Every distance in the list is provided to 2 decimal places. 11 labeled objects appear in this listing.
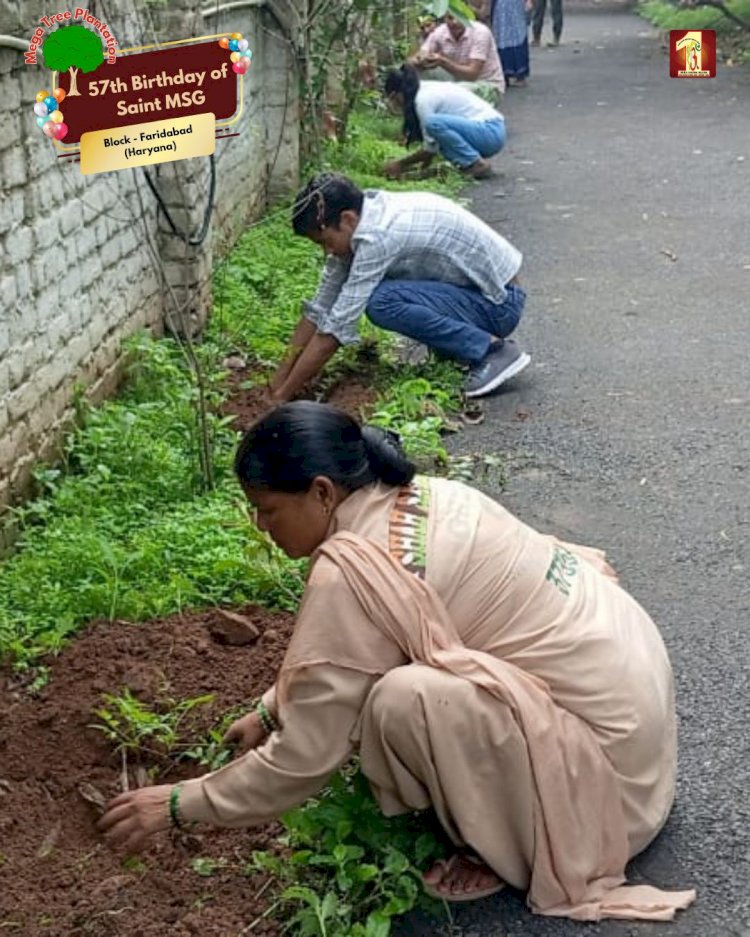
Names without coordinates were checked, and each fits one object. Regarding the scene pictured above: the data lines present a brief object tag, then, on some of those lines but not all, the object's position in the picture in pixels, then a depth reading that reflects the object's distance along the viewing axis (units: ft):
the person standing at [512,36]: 53.67
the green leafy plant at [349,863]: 9.20
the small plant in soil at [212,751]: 11.41
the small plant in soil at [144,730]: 11.68
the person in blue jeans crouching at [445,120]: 35.88
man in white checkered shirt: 18.66
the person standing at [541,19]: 72.13
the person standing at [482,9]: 52.80
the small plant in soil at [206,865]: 10.20
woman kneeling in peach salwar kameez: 8.81
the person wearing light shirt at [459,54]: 41.14
